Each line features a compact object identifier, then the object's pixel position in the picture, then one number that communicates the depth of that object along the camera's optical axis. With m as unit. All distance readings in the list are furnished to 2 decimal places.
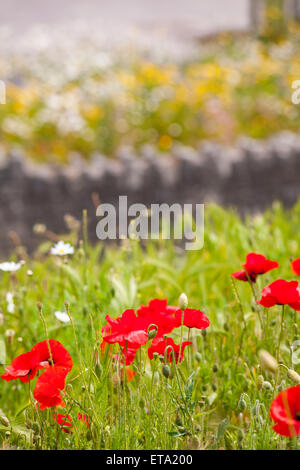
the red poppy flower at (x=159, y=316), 3.83
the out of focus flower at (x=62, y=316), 3.95
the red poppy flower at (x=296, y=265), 3.94
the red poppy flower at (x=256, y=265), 3.91
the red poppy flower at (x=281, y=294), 3.80
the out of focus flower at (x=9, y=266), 4.07
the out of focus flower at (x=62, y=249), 4.10
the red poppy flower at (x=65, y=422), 3.80
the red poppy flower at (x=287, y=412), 3.64
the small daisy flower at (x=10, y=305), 4.07
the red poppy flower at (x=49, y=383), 3.73
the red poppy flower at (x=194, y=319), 3.78
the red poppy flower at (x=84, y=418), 3.79
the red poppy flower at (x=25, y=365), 3.77
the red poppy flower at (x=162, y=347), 3.79
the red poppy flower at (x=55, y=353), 3.79
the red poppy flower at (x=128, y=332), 3.75
